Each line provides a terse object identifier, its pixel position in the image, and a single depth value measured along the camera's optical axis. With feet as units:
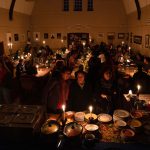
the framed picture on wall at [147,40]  30.29
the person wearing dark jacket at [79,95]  11.61
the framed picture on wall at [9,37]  35.22
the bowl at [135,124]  7.76
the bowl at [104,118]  8.54
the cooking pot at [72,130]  7.30
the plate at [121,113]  8.82
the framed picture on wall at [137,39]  35.10
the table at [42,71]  20.14
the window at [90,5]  46.08
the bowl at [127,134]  7.34
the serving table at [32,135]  6.71
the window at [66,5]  46.34
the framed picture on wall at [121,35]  46.41
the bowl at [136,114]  8.87
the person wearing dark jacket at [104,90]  11.31
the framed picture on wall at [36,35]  47.50
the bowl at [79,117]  8.68
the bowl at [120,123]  7.98
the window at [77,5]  46.23
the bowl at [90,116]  8.51
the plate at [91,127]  7.75
